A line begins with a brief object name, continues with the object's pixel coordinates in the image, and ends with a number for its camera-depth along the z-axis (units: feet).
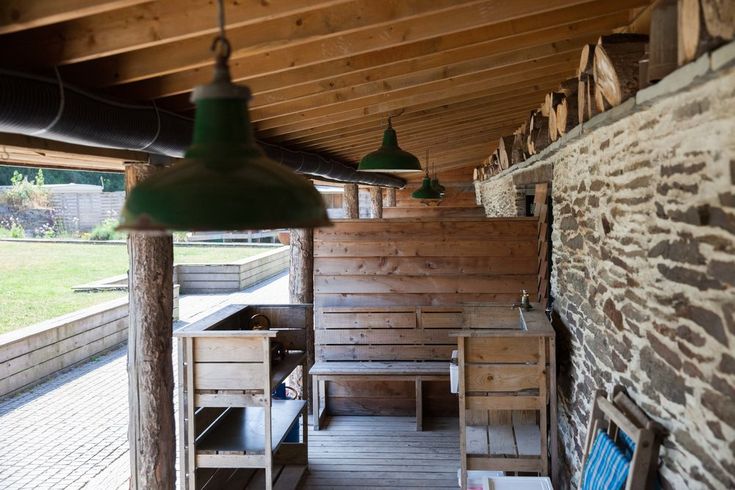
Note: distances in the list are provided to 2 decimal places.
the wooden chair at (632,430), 10.37
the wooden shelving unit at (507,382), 16.80
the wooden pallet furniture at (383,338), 25.70
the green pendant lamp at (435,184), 42.94
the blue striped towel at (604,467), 11.15
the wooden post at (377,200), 57.47
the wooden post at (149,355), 16.63
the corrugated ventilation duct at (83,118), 9.27
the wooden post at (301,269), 28.84
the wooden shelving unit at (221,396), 17.01
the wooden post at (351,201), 44.21
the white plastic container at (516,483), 14.89
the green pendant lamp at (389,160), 16.84
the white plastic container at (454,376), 19.67
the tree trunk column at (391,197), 71.86
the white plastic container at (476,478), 17.84
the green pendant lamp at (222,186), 4.57
